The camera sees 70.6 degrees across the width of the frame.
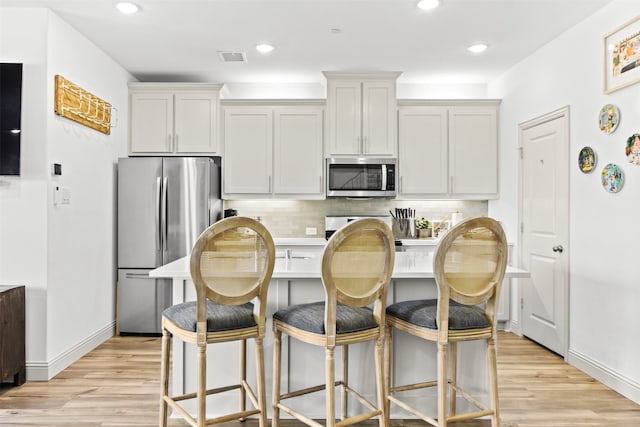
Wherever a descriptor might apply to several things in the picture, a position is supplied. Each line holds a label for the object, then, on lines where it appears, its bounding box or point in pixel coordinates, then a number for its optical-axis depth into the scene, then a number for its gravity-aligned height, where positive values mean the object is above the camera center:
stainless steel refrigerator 4.28 -0.13
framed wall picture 2.84 +1.04
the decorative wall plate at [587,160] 3.25 +0.40
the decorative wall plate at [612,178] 2.98 +0.24
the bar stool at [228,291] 1.92 -0.35
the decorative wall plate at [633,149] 2.82 +0.41
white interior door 3.61 -0.12
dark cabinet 2.86 -0.81
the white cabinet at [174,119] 4.73 +0.98
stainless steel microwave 4.75 +0.38
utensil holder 4.95 -0.16
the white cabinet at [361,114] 4.71 +1.03
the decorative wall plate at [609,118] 3.01 +0.65
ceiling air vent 4.16 +1.46
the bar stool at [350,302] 1.92 -0.39
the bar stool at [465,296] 2.01 -0.37
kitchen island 2.44 -0.80
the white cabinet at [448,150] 4.85 +0.68
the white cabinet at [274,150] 4.80 +0.67
